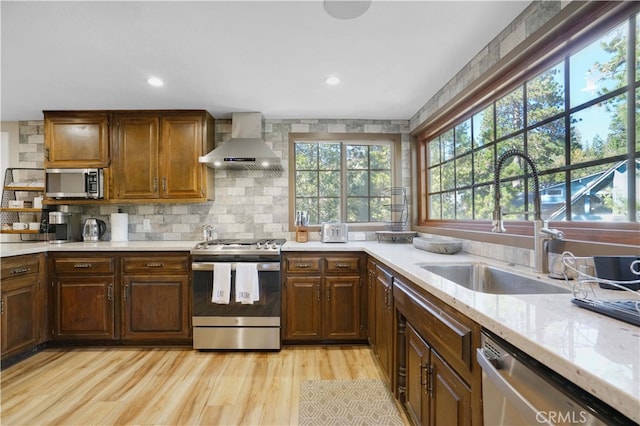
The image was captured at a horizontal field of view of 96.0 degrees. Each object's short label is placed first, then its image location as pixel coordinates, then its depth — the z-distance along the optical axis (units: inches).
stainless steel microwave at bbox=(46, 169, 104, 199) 114.6
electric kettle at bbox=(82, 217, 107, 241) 120.7
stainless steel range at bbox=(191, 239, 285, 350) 101.1
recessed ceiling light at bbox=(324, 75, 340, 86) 90.9
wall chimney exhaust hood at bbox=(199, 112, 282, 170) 109.8
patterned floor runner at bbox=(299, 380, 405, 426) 66.9
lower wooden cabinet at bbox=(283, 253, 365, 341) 104.1
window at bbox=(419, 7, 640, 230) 45.5
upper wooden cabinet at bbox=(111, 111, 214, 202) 116.7
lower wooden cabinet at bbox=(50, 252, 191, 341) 104.0
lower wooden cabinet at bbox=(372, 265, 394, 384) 73.4
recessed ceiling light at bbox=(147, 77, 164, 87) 91.8
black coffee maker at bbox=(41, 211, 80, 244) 116.1
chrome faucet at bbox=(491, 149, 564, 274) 51.5
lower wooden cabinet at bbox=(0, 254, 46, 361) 90.0
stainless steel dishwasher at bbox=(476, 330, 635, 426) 21.1
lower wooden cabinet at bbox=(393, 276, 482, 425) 37.4
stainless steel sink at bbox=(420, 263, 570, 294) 53.5
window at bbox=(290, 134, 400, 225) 131.8
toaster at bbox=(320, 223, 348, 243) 117.6
